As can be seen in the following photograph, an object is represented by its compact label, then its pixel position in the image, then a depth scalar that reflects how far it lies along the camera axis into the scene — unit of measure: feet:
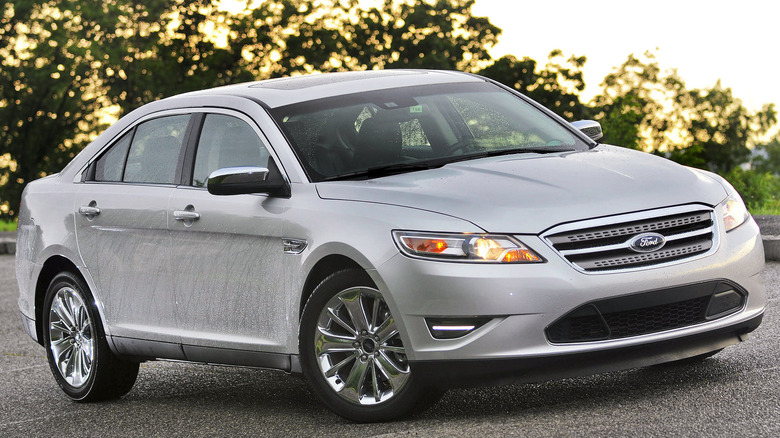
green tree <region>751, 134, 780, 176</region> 293.64
